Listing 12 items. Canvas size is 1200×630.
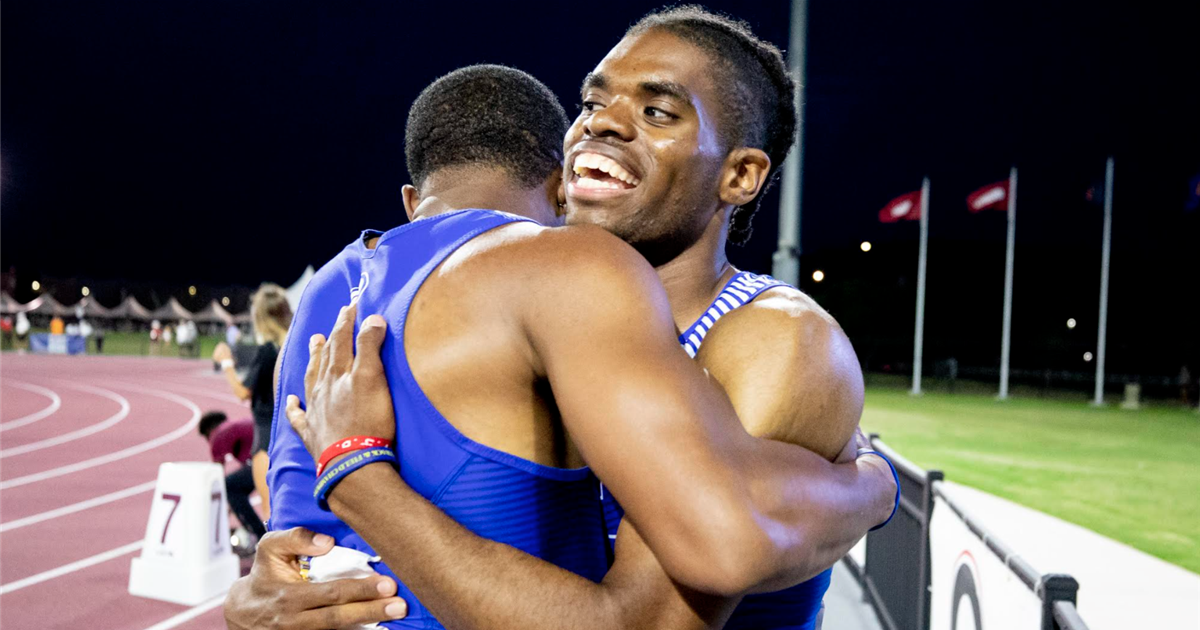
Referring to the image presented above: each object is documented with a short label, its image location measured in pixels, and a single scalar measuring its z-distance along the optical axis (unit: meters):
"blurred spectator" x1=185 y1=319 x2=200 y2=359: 49.22
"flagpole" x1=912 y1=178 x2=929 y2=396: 35.59
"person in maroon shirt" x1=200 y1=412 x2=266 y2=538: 7.90
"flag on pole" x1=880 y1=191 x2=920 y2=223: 30.83
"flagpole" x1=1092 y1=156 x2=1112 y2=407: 33.59
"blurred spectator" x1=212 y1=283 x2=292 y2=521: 7.85
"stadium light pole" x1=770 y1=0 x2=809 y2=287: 6.97
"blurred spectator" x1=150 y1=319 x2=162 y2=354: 52.22
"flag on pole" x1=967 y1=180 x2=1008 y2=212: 31.84
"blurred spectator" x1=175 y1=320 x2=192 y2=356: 48.09
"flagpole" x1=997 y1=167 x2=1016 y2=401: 34.59
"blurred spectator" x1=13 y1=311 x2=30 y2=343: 46.78
